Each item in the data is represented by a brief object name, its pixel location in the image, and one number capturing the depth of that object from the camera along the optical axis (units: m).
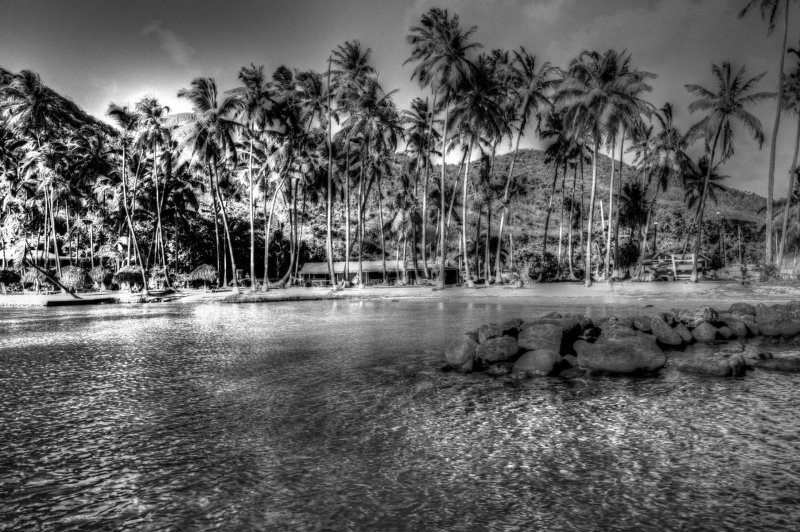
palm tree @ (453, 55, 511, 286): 39.47
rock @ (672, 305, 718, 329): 15.99
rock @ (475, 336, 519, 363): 11.25
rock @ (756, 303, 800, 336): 15.39
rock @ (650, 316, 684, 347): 13.86
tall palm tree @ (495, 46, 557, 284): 44.59
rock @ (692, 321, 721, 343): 14.70
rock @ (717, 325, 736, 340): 15.23
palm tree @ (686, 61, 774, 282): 36.69
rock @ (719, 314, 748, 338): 15.54
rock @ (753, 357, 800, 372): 10.68
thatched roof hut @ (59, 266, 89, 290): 44.22
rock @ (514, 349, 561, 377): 10.48
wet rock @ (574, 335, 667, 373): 10.57
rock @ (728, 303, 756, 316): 18.16
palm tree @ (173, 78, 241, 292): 39.03
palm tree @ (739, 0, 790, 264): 32.78
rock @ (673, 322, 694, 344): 14.29
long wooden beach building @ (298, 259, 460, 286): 61.59
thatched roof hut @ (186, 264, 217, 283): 49.12
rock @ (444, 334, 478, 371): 11.20
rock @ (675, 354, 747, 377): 10.18
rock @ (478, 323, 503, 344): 12.77
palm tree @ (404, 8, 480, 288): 37.78
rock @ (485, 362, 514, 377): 10.69
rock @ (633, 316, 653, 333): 14.74
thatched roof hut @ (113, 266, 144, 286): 42.06
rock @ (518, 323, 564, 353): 11.71
